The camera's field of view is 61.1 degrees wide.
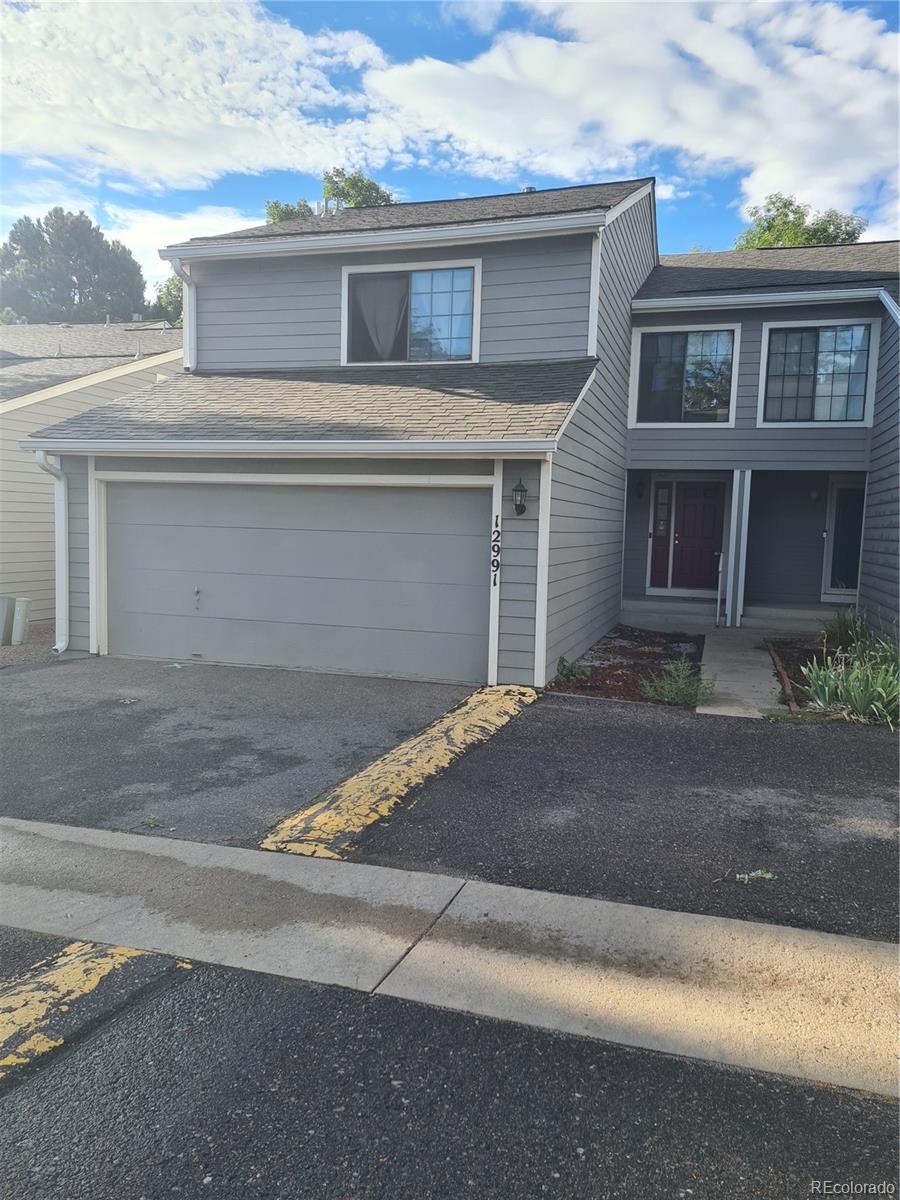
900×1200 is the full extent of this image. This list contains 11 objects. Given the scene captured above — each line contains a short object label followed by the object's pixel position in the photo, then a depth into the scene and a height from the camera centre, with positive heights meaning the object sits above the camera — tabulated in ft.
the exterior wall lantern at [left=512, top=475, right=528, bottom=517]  24.61 +1.08
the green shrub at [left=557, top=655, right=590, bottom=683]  26.20 -4.88
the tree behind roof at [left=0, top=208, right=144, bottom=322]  150.82 +48.66
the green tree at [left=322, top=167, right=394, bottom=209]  96.73 +42.60
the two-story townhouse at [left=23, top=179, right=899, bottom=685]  26.07 +3.76
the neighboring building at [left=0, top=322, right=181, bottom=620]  40.52 +5.27
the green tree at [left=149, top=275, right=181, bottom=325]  134.31 +38.95
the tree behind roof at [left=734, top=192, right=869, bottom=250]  77.61 +32.78
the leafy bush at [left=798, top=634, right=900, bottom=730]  21.67 -4.32
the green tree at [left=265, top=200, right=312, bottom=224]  99.76 +40.88
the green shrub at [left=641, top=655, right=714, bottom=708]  23.80 -4.94
